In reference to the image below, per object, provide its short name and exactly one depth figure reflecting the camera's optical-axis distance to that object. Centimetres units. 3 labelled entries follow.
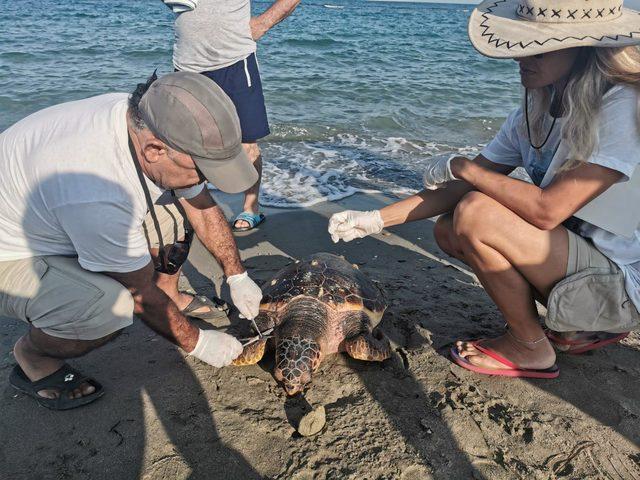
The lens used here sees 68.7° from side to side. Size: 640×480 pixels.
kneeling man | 176
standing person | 363
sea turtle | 232
